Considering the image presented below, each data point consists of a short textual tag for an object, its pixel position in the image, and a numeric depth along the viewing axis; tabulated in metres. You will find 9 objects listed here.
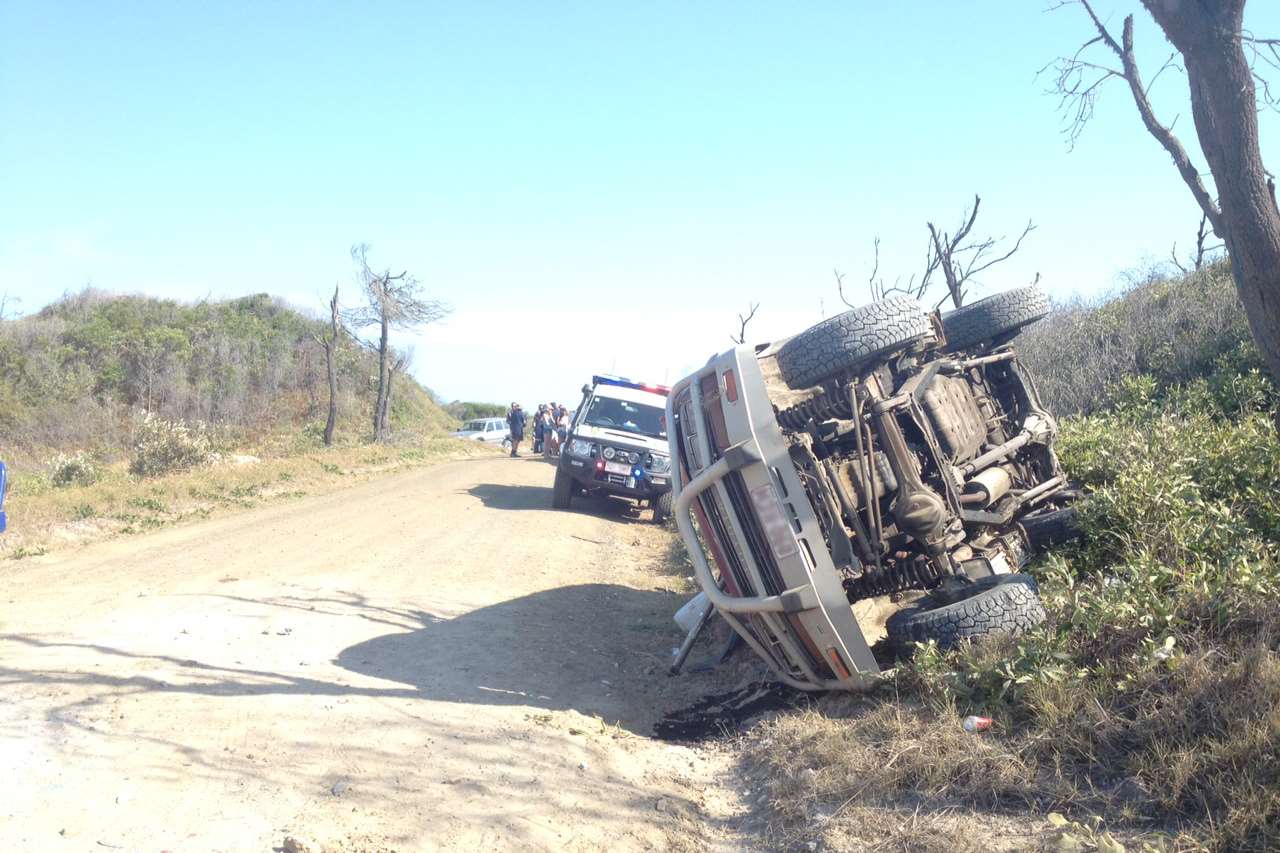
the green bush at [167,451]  20.09
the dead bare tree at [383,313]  33.94
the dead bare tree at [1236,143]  5.09
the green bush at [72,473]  17.78
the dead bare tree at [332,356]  31.25
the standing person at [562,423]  29.91
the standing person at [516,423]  30.86
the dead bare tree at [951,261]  20.70
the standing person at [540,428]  32.81
